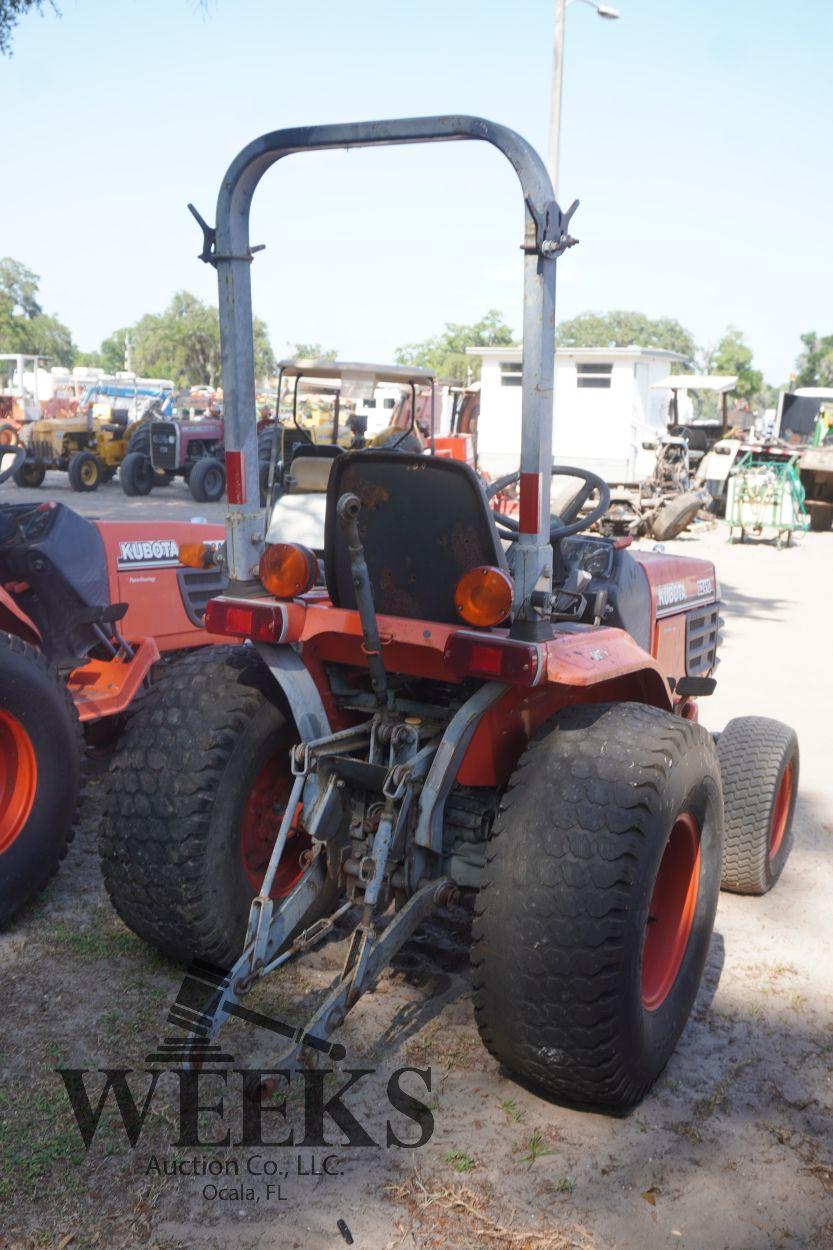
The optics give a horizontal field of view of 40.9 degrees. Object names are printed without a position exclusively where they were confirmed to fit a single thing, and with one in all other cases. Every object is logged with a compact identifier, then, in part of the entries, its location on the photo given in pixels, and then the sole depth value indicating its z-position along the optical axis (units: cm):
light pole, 1355
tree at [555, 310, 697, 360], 9581
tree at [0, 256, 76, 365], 7344
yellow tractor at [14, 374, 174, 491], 2077
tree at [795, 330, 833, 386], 5500
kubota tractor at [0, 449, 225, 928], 380
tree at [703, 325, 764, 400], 5497
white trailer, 2169
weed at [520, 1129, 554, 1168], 268
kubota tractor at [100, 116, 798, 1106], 269
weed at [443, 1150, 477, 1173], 264
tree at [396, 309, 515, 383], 4834
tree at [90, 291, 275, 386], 7519
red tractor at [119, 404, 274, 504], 1942
